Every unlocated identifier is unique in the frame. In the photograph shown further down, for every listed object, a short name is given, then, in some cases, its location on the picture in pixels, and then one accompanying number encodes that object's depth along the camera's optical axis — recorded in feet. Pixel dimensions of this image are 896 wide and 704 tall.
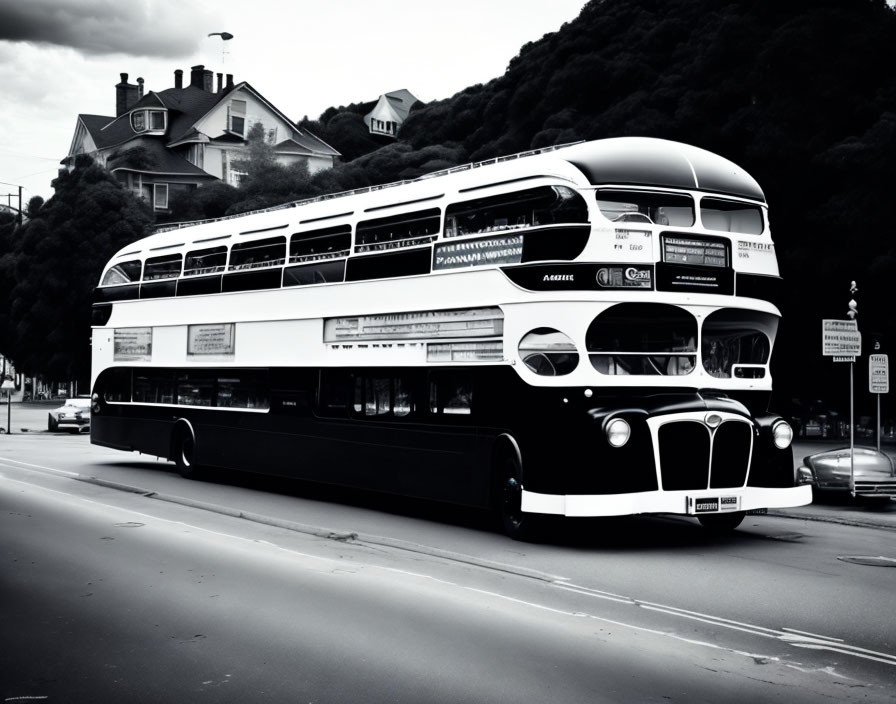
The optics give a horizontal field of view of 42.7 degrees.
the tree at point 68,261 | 216.95
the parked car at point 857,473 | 58.85
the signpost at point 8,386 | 140.05
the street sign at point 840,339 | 60.64
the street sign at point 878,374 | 64.18
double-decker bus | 41.83
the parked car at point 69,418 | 149.59
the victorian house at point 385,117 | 369.09
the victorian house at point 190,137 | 272.10
